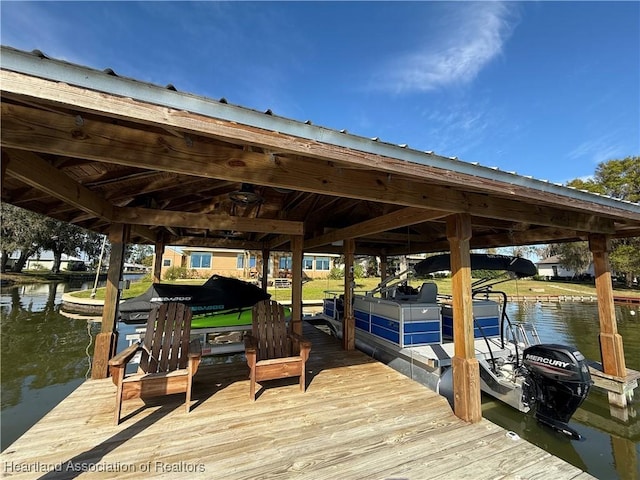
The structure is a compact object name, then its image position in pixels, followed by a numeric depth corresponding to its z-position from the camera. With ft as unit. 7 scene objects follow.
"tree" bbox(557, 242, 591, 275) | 78.90
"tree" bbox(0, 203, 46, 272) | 73.10
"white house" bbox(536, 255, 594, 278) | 118.41
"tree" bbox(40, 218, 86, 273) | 79.20
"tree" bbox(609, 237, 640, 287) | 69.10
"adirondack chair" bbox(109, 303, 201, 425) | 9.95
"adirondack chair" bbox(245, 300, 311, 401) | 11.66
